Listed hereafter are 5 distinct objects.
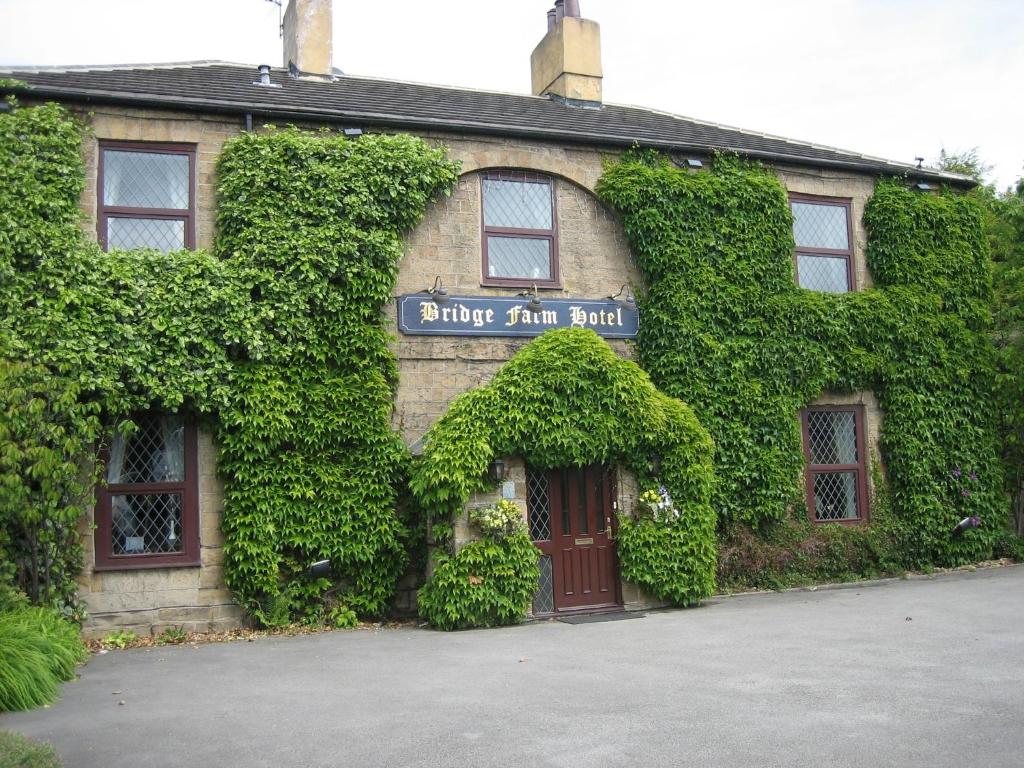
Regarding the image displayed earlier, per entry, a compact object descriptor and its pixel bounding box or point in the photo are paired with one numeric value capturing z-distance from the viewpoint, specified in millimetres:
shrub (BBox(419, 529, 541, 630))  11609
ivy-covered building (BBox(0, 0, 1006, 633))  11859
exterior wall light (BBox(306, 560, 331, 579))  11953
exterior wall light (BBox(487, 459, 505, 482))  12102
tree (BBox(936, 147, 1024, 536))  16312
